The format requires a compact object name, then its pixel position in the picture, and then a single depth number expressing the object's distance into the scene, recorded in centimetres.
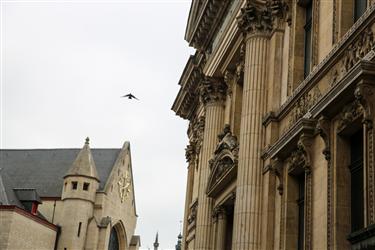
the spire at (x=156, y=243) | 8830
